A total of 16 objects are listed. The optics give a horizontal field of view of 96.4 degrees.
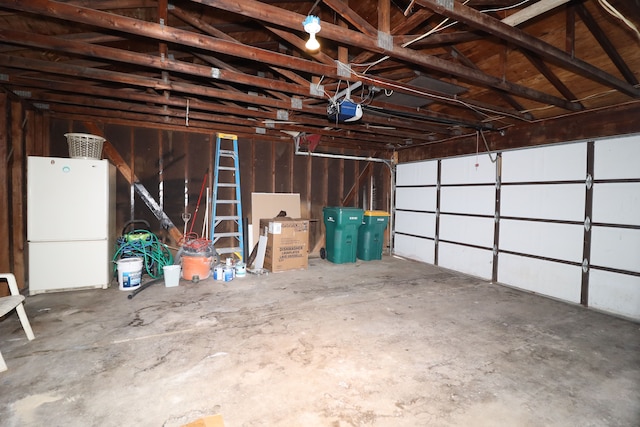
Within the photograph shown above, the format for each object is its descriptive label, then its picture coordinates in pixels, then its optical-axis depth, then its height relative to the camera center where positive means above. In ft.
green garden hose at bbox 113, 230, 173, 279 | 12.67 -2.20
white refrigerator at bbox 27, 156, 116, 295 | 10.33 -0.88
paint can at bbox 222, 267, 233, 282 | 12.82 -3.16
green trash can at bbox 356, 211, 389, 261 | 17.63 -1.74
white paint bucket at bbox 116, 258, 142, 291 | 11.11 -2.79
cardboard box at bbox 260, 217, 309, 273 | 14.56 -2.02
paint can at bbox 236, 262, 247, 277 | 13.41 -3.11
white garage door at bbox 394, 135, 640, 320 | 9.95 -0.45
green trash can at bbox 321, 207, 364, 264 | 16.53 -1.54
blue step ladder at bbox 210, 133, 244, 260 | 15.11 +0.30
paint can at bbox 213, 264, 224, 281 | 12.91 -3.15
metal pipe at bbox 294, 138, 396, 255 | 19.40 +2.12
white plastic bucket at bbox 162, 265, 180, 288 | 11.81 -3.02
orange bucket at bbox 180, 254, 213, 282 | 12.77 -2.83
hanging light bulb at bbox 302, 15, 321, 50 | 5.51 +3.50
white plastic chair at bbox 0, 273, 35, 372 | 6.18 -2.39
